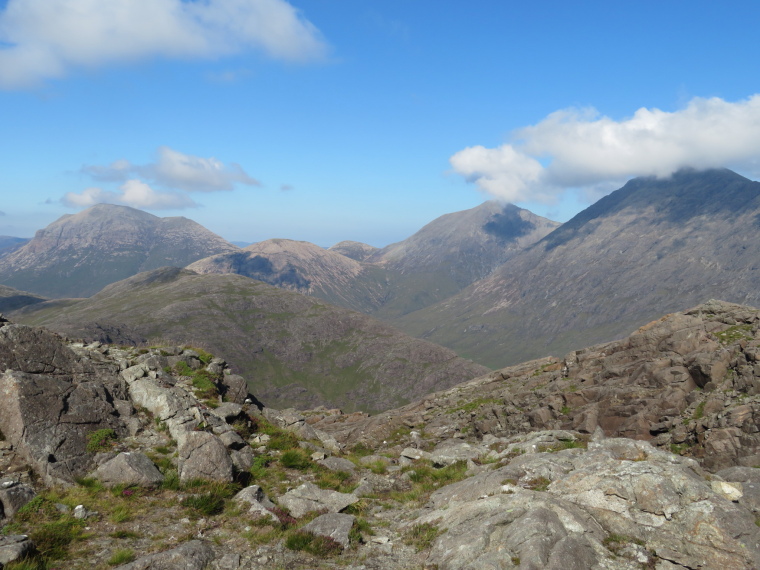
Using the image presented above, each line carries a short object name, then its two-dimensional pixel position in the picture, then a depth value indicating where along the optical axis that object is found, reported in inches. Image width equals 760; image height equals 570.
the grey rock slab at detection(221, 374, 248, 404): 1236.5
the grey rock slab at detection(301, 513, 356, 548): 588.4
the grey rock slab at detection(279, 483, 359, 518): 683.4
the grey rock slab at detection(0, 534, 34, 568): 430.9
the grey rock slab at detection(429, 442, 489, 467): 1079.6
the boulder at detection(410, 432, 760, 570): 498.0
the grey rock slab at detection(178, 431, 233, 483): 691.4
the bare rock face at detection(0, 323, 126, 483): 641.6
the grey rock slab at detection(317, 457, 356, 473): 941.2
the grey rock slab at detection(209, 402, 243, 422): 970.7
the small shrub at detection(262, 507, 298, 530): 615.7
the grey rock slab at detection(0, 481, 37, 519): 520.1
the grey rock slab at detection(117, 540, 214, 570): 461.7
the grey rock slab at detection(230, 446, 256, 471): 789.9
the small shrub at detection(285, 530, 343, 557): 553.9
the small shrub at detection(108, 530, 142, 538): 530.6
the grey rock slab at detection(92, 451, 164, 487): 642.2
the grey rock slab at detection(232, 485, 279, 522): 626.3
